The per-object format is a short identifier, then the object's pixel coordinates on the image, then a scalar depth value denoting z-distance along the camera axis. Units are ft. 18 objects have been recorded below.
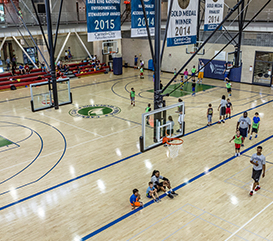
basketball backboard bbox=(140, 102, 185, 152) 34.36
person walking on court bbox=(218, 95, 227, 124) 59.57
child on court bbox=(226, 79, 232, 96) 77.00
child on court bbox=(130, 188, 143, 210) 33.81
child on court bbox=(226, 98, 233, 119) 60.69
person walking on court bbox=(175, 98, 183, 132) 52.64
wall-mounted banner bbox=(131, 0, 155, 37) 44.56
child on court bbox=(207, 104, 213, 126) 57.79
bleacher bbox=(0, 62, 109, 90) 95.30
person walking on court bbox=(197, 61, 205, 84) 96.02
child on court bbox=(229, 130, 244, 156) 45.11
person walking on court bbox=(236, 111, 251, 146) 48.95
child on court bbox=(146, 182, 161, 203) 35.58
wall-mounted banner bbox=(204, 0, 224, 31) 52.42
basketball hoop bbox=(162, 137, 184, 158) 38.27
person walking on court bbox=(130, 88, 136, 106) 70.93
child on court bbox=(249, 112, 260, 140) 51.11
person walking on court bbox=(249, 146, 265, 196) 35.65
